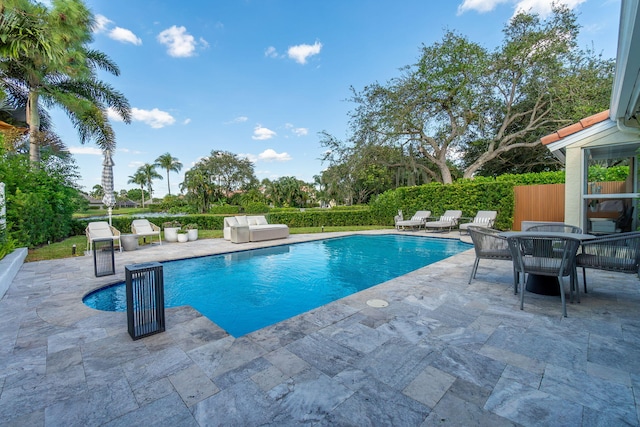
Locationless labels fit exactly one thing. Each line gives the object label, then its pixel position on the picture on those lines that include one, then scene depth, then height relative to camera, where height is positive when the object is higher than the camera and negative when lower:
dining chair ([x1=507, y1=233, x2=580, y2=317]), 3.17 -0.72
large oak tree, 13.52 +5.57
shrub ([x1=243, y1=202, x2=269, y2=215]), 29.31 -0.43
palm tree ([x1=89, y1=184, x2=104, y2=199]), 64.51 +4.00
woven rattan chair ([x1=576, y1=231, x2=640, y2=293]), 3.23 -0.72
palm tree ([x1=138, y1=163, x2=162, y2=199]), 51.66 +6.39
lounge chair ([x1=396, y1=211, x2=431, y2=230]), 12.58 -0.96
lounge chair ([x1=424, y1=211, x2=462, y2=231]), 11.87 -0.95
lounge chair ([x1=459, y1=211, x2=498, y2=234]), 10.62 -0.78
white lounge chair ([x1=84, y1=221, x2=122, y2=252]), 8.37 -0.71
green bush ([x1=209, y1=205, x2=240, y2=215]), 29.48 -0.48
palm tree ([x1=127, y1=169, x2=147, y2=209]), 53.75 +5.64
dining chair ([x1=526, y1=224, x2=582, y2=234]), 4.91 -0.57
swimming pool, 4.30 -1.61
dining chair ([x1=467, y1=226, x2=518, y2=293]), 4.16 -0.71
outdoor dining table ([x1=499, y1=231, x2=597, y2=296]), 3.82 -1.23
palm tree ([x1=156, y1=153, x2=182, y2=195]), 48.09 +7.59
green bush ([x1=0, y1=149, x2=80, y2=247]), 7.80 +0.32
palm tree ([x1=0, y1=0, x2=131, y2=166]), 10.79 +5.60
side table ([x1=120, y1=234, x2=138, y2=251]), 8.66 -1.06
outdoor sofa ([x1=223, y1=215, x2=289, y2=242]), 10.42 -0.96
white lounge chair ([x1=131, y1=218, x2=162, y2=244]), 9.50 -0.75
